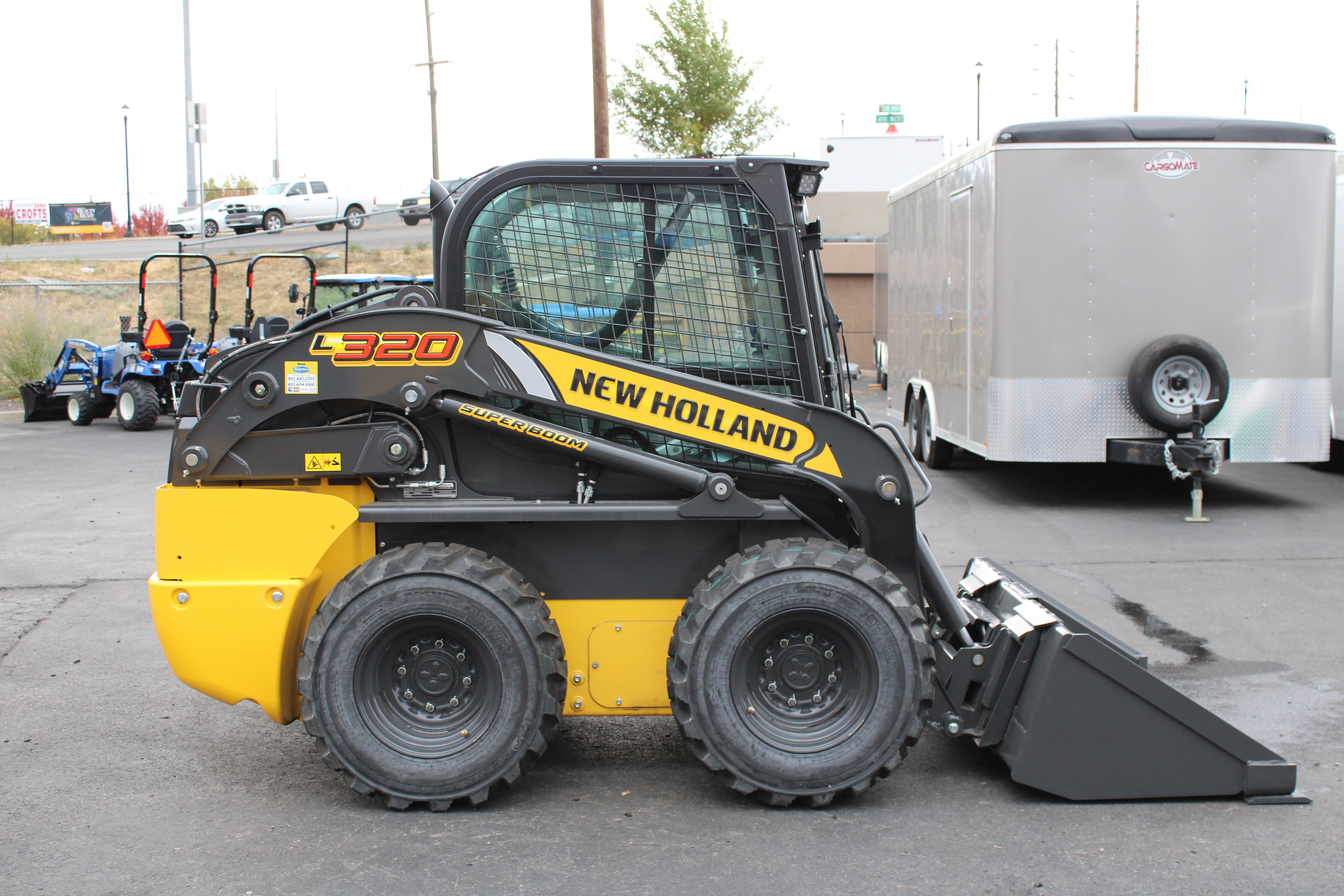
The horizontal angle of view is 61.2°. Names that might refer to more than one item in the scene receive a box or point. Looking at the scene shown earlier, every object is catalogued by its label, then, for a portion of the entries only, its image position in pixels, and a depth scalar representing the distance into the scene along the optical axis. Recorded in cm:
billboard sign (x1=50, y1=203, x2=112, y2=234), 6284
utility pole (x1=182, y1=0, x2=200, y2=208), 3244
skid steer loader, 401
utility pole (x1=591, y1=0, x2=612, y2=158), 2009
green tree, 3269
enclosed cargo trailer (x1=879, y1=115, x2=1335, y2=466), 966
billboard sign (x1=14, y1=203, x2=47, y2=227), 6231
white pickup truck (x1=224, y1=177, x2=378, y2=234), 3834
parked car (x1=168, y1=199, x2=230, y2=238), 3869
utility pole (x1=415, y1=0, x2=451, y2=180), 4194
